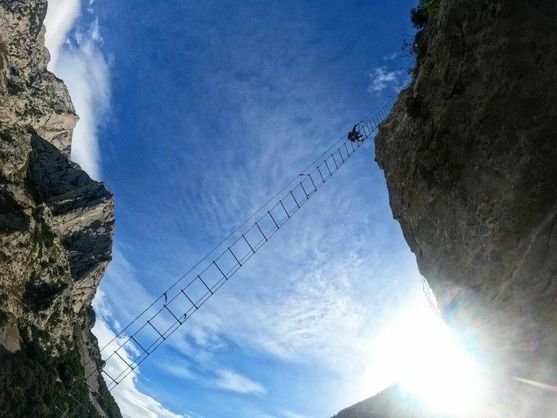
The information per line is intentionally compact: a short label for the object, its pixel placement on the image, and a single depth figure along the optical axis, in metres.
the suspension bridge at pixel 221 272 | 28.89
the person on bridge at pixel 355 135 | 33.03
